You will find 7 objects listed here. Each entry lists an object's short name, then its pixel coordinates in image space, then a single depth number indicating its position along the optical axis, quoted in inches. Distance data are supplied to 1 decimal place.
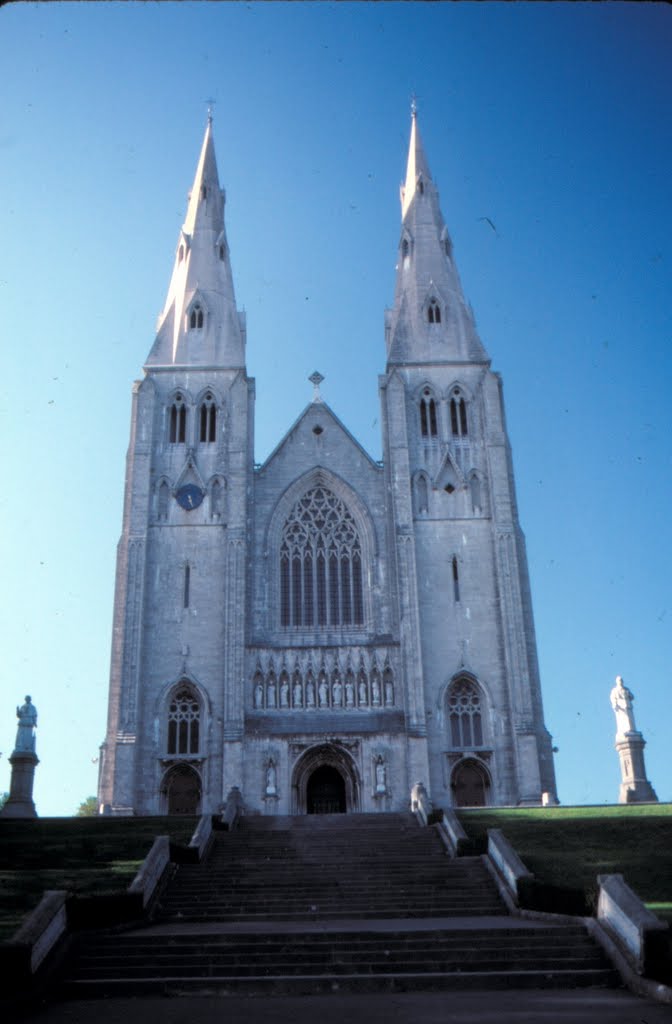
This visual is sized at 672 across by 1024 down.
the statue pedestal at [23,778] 1207.6
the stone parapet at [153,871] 627.5
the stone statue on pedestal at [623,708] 1302.9
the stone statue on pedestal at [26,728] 1242.6
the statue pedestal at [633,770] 1255.5
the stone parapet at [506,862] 633.0
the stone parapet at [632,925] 451.8
